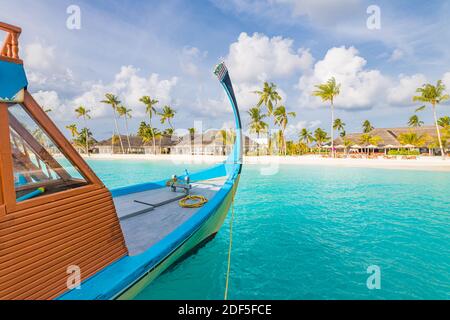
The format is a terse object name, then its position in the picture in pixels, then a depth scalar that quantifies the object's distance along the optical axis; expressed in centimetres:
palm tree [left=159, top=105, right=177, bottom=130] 6153
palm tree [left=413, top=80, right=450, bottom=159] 2978
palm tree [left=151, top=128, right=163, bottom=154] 6113
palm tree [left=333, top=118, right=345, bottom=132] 7569
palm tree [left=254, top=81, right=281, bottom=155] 4406
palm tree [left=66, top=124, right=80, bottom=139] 7356
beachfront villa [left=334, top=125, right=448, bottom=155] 3956
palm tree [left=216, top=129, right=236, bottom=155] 5051
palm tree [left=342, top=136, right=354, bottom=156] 4603
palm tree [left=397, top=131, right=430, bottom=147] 3806
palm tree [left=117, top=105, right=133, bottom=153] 6225
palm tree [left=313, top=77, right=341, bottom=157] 3681
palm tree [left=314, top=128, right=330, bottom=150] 5959
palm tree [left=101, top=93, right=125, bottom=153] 5956
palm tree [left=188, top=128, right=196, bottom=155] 5422
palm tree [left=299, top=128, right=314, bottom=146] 6050
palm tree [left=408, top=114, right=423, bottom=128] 6544
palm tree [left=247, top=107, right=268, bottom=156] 4622
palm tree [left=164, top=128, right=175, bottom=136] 7114
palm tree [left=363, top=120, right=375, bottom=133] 7381
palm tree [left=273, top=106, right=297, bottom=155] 4362
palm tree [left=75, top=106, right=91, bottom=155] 7019
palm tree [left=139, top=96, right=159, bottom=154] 5975
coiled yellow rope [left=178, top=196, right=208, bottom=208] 557
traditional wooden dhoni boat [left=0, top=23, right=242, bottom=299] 207
